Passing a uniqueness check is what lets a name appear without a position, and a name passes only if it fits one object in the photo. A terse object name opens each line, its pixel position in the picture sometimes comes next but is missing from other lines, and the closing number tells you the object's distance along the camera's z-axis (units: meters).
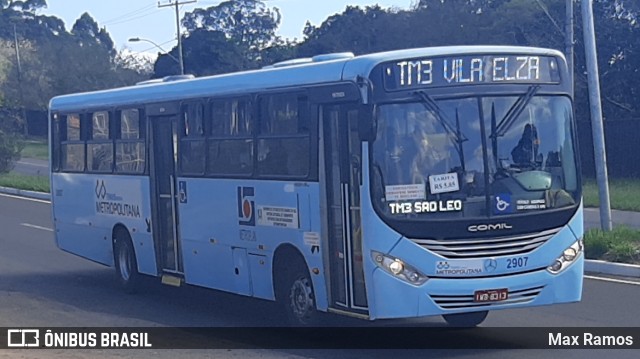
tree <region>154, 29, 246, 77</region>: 69.12
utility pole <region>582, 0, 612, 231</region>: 19.17
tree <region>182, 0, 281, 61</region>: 91.62
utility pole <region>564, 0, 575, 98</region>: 22.55
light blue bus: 10.48
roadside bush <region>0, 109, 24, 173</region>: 50.22
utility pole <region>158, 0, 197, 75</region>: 55.06
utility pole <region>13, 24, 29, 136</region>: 78.06
